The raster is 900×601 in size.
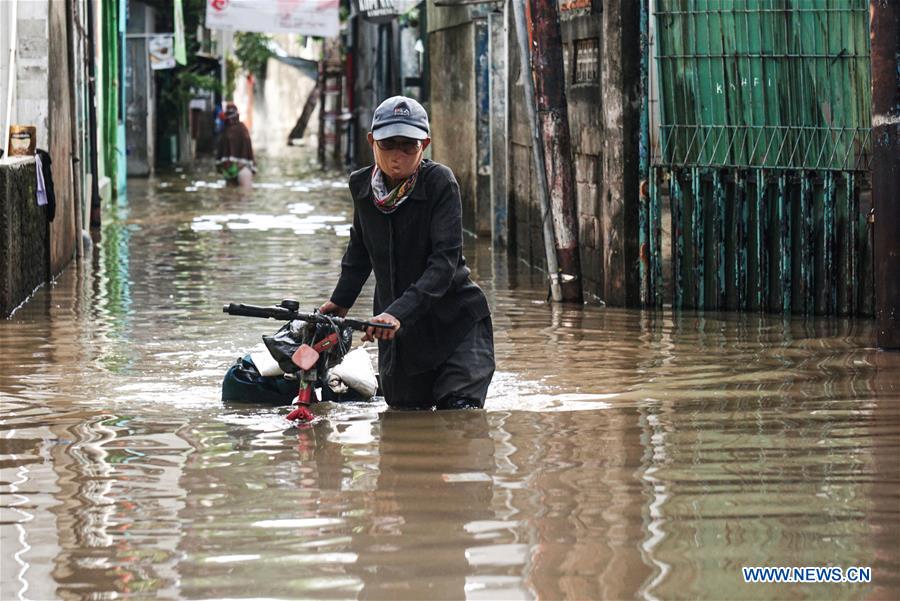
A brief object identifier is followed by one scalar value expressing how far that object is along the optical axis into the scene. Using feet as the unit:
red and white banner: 74.64
